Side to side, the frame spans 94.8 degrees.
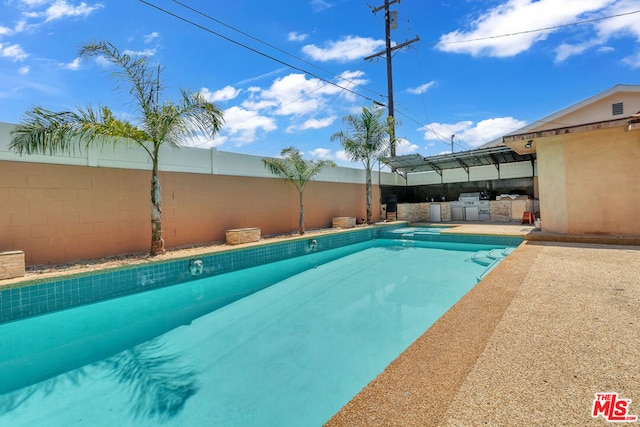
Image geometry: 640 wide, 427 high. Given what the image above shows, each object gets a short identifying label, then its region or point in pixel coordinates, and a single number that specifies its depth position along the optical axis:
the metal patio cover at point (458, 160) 13.06
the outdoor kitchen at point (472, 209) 13.38
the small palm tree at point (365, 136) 12.73
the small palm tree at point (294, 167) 10.69
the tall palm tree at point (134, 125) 5.82
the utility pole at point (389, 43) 16.84
